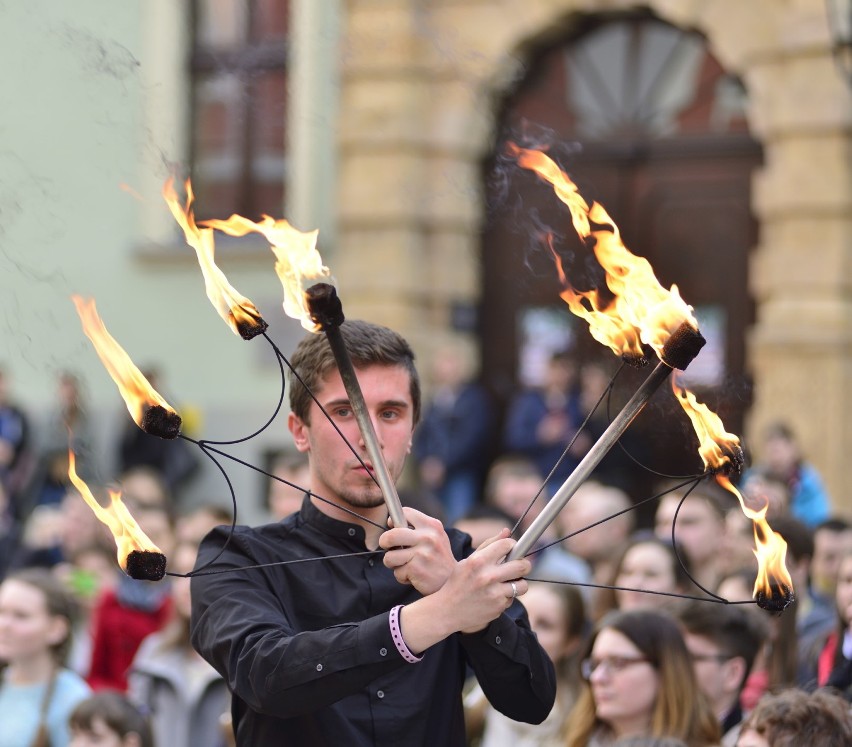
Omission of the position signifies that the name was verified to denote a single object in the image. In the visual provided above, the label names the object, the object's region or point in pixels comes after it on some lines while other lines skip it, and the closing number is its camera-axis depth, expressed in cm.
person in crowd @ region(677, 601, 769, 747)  970
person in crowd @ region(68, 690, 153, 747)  1021
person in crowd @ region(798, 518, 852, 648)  1178
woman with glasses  903
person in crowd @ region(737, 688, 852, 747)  751
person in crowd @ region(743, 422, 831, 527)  1534
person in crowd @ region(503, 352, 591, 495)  1884
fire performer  561
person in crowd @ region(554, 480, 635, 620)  1310
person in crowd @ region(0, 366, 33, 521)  2078
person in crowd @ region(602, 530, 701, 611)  1056
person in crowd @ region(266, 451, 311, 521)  1248
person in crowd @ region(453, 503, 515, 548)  1287
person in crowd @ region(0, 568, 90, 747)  1112
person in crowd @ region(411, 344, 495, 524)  2006
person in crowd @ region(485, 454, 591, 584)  1342
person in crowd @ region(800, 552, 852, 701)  898
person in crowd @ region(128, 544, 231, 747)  1188
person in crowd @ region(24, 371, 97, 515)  2008
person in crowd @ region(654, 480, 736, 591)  1180
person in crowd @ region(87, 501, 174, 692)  1366
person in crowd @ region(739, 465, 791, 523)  1227
